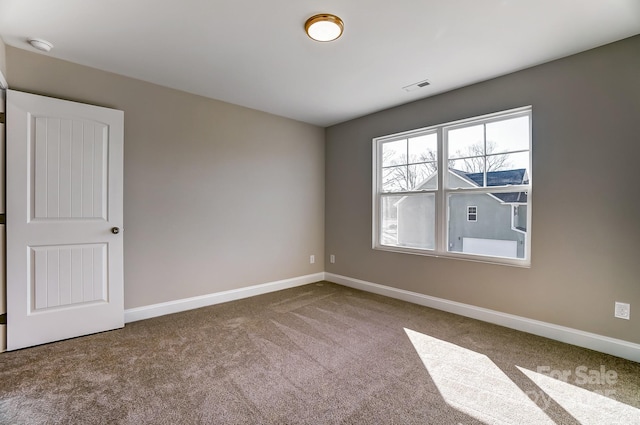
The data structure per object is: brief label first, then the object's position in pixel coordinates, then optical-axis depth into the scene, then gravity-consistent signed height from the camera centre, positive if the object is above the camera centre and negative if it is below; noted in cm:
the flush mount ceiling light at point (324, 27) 206 +133
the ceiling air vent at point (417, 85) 312 +136
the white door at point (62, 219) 241 -9
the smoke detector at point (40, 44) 238 +135
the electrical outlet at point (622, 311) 230 -78
